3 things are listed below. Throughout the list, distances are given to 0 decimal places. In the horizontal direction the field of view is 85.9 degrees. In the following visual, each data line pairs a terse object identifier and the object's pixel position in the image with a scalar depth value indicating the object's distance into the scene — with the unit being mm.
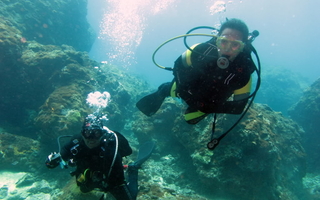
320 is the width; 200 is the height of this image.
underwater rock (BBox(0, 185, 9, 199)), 5692
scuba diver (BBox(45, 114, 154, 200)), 3414
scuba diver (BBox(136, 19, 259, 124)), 2488
